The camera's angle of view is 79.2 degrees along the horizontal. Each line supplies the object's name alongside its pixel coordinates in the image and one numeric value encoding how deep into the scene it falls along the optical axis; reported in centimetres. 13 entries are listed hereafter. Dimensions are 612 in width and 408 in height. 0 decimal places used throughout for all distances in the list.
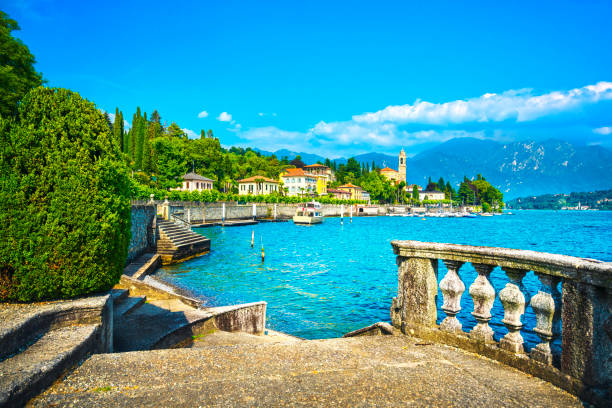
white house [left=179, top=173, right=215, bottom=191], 9106
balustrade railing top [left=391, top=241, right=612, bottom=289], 302
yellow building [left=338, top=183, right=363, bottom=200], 15966
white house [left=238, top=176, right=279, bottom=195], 11744
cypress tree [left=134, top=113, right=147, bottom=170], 9469
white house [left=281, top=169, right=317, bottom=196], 14316
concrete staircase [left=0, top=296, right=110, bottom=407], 298
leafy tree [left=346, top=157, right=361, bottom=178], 19350
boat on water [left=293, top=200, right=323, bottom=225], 8125
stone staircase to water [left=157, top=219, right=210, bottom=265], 2814
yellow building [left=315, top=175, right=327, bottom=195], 15450
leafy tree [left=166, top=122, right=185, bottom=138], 11741
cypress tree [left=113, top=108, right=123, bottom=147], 9297
